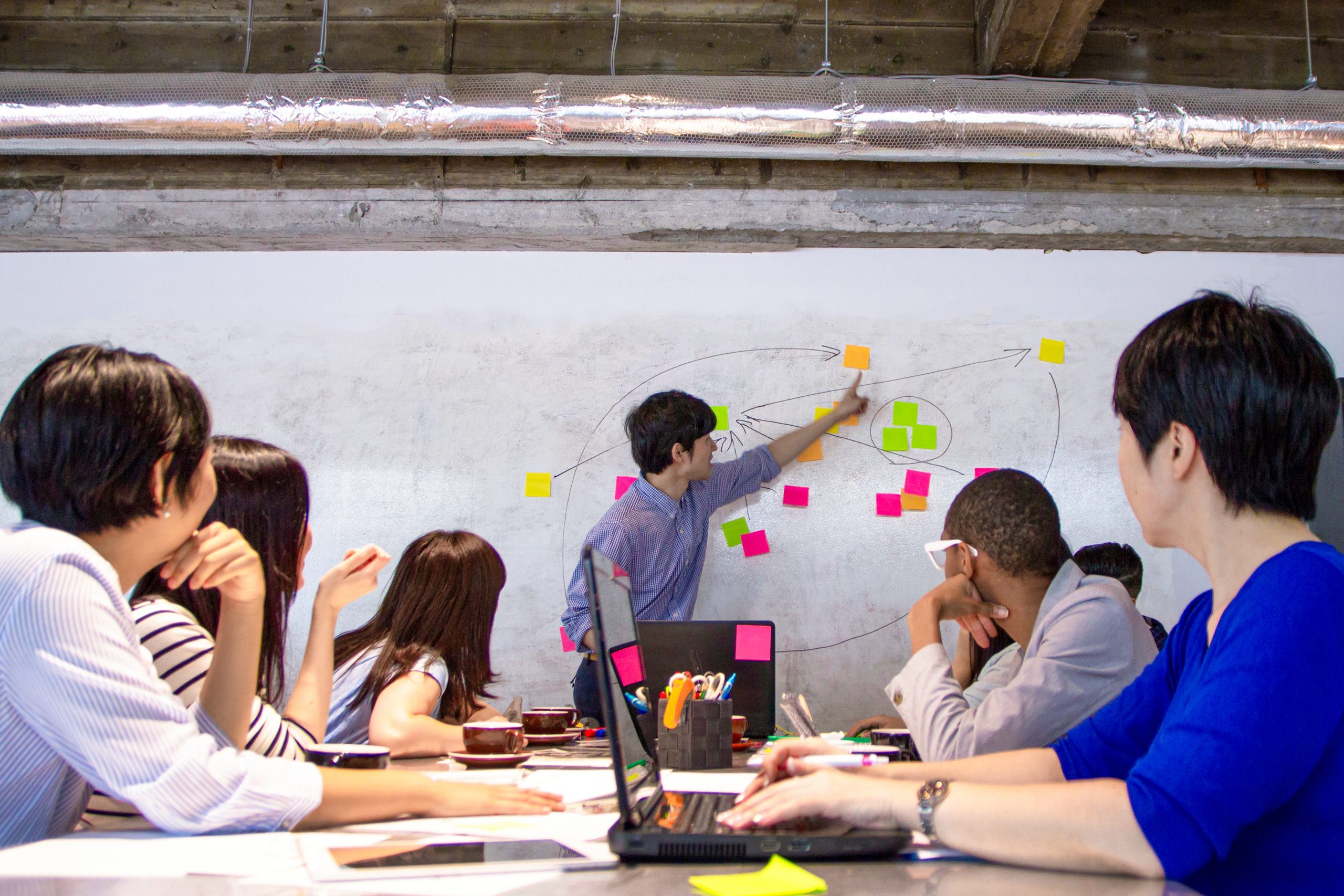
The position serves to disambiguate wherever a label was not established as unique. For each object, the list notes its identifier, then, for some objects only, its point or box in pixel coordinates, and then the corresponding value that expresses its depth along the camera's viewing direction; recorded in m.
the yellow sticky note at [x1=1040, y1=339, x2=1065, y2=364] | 3.38
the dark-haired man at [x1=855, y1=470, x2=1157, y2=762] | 1.36
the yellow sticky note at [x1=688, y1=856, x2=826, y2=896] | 0.74
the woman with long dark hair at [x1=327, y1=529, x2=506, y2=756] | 1.86
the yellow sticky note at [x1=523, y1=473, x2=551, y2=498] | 3.37
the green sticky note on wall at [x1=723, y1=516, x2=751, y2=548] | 3.33
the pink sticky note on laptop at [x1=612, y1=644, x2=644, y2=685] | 1.28
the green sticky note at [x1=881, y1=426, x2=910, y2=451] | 3.35
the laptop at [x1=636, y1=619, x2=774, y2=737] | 1.91
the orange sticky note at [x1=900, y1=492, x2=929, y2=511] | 3.32
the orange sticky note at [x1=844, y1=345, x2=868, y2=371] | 3.39
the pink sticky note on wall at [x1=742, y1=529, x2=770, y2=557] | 3.33
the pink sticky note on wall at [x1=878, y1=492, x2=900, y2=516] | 3.32
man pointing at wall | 2.98
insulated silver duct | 2.70
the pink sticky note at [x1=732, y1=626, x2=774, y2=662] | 1.92
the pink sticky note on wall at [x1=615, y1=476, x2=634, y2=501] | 3.35
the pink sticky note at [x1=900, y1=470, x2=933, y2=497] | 3.32
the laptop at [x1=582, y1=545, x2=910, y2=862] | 0.85
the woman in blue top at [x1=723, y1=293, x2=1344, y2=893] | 0.77
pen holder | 1.50
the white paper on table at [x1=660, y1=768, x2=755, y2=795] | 1.23
